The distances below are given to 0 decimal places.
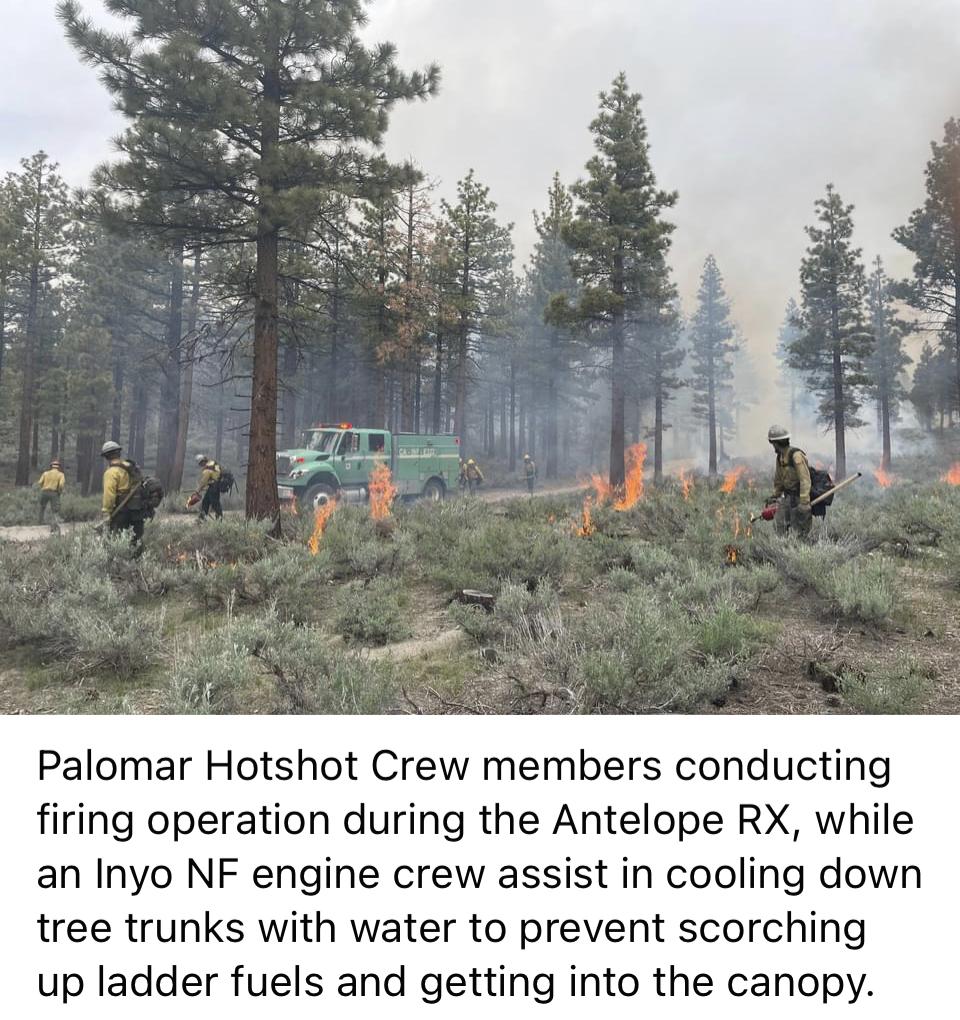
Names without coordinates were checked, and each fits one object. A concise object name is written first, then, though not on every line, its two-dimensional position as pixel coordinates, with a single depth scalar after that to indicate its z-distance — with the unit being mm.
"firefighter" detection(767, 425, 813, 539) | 8805
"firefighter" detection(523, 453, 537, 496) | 28891
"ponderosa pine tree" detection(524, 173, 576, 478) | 38156
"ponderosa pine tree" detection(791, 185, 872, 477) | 31312
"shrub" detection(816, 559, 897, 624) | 6141
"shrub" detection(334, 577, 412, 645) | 6672
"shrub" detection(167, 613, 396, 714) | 4281
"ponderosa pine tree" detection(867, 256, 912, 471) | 43438
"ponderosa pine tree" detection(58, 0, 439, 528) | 10648
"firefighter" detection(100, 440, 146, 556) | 9367
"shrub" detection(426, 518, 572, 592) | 8208
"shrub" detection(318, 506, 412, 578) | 9438
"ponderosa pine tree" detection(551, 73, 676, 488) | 22453
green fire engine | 18469
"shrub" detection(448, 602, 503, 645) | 6340
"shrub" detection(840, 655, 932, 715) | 4207
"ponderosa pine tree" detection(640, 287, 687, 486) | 36938
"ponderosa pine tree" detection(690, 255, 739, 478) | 50812
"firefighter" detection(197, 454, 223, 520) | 13352
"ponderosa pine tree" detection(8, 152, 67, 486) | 27719
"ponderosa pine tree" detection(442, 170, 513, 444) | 31141
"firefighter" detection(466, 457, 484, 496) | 26309
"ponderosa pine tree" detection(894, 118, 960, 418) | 27031
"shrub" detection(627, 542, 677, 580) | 8289
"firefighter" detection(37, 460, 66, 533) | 18172
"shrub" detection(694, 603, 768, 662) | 5098
